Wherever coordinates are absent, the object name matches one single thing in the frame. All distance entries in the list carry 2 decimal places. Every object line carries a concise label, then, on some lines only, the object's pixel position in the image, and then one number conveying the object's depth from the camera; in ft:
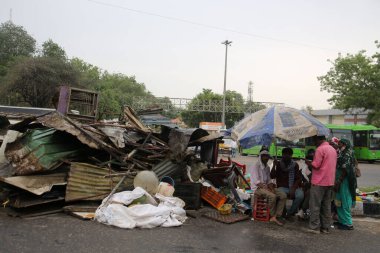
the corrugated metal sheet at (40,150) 25.07
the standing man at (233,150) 90.18
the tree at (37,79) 92.84
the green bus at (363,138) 88.99
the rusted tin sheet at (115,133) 28.32
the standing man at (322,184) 23.35
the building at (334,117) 196.13
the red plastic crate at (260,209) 26.07
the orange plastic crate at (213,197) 28.14
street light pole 142.86
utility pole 248.11
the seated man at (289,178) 26.38
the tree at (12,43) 114.32
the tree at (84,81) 103.12
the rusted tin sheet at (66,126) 26.27
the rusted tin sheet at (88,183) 25.64
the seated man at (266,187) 25.85
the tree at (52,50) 114.01
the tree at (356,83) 99.35
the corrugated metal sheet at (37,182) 24.04
